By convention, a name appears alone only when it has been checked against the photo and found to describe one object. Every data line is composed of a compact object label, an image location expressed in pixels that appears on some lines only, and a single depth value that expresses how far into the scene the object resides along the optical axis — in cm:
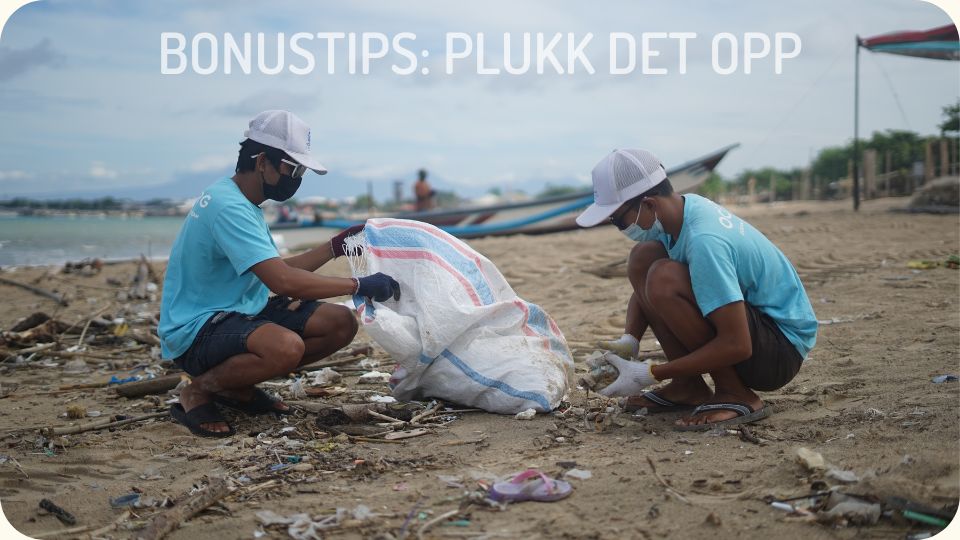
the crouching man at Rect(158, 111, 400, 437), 316
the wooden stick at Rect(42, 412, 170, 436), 323
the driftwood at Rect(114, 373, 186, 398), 393
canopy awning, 1032
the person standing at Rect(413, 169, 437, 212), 1650
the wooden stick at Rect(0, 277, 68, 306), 735
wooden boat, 1348
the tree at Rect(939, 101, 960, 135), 1798
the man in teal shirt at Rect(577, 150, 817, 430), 273
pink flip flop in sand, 228
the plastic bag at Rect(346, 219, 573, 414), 321
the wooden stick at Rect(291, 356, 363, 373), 427
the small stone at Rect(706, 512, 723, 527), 208
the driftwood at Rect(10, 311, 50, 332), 540
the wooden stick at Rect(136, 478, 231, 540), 218
